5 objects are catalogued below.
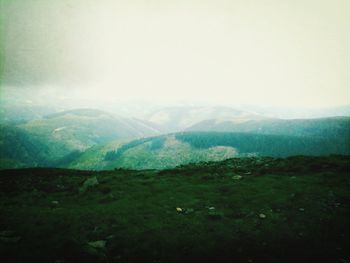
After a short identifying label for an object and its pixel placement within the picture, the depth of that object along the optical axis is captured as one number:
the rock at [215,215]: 17.79
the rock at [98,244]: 13.80
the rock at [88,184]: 25.46
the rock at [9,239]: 13.94
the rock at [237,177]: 28.48
